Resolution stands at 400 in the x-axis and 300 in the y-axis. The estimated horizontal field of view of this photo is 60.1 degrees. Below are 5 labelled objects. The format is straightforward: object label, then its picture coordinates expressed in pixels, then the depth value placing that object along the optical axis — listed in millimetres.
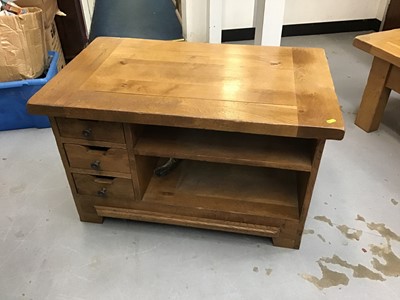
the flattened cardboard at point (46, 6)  1672
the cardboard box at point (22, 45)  1503
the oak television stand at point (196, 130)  936
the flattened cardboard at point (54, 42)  1821
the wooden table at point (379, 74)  1504
